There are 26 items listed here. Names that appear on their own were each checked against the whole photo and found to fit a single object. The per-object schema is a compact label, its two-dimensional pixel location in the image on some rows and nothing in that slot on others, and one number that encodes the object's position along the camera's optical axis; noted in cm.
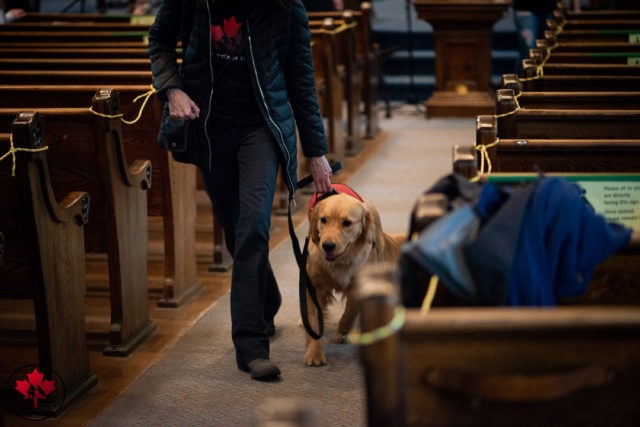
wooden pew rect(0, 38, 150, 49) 916
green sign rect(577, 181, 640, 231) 384
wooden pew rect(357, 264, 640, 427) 213
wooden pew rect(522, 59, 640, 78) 711
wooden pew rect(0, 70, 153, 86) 703
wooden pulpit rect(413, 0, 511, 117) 1487
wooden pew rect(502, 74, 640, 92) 678
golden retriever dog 531
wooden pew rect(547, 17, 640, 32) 1005
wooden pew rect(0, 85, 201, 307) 632
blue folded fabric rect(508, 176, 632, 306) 259
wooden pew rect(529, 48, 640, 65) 793
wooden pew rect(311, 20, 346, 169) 1022
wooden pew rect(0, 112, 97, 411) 462
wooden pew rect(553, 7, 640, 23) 1094
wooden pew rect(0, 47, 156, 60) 839
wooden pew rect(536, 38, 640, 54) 827
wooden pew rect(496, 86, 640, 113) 611
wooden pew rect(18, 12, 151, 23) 1180
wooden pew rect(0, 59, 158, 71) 763
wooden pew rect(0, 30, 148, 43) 975
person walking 504
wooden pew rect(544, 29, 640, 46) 940
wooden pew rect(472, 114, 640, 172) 462
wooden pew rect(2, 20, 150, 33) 1030
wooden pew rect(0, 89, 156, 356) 553
